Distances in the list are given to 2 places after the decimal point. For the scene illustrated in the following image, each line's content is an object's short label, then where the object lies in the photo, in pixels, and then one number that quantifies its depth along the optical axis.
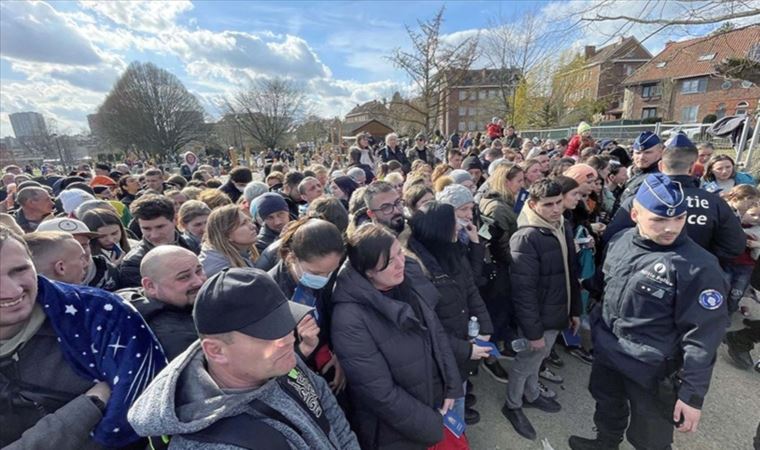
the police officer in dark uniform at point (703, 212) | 3.02
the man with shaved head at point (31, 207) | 4.17
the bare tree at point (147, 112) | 41.72
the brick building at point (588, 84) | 28.58
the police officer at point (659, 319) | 1.97
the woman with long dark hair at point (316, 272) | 1.97
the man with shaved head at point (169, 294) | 1.76
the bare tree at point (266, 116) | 43.78
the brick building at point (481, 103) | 18.03
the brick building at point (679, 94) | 33.69
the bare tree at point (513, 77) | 21.30
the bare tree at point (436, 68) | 15.74
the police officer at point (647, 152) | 4.08
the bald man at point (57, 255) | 1.83
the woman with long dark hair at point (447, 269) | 2.44
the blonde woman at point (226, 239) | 2.52
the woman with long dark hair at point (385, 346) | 1.91
